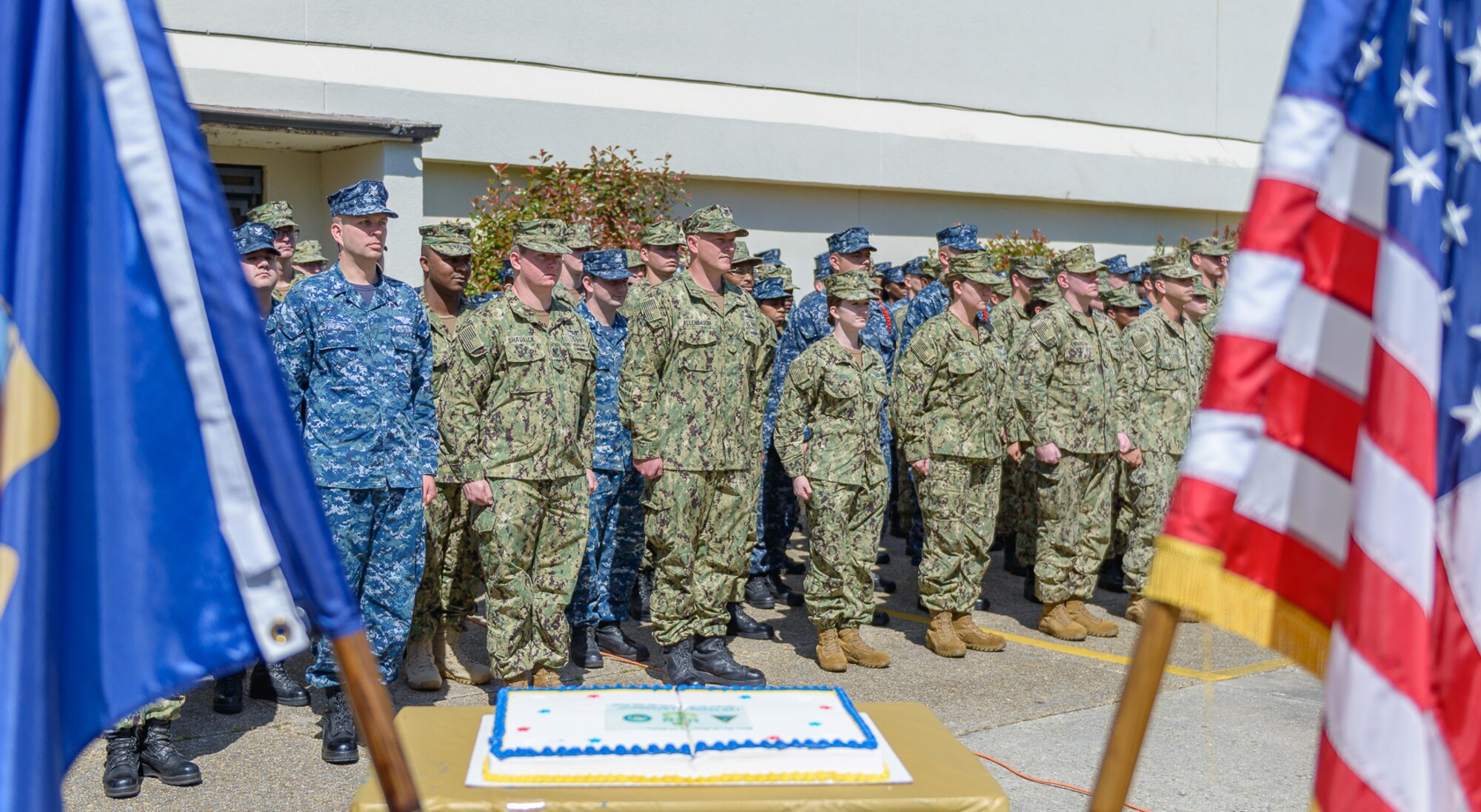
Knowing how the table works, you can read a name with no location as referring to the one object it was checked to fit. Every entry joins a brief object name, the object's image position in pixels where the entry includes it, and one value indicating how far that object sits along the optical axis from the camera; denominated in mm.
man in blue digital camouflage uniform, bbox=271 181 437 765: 5875
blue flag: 2066
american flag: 2211
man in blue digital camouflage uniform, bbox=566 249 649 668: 7492
